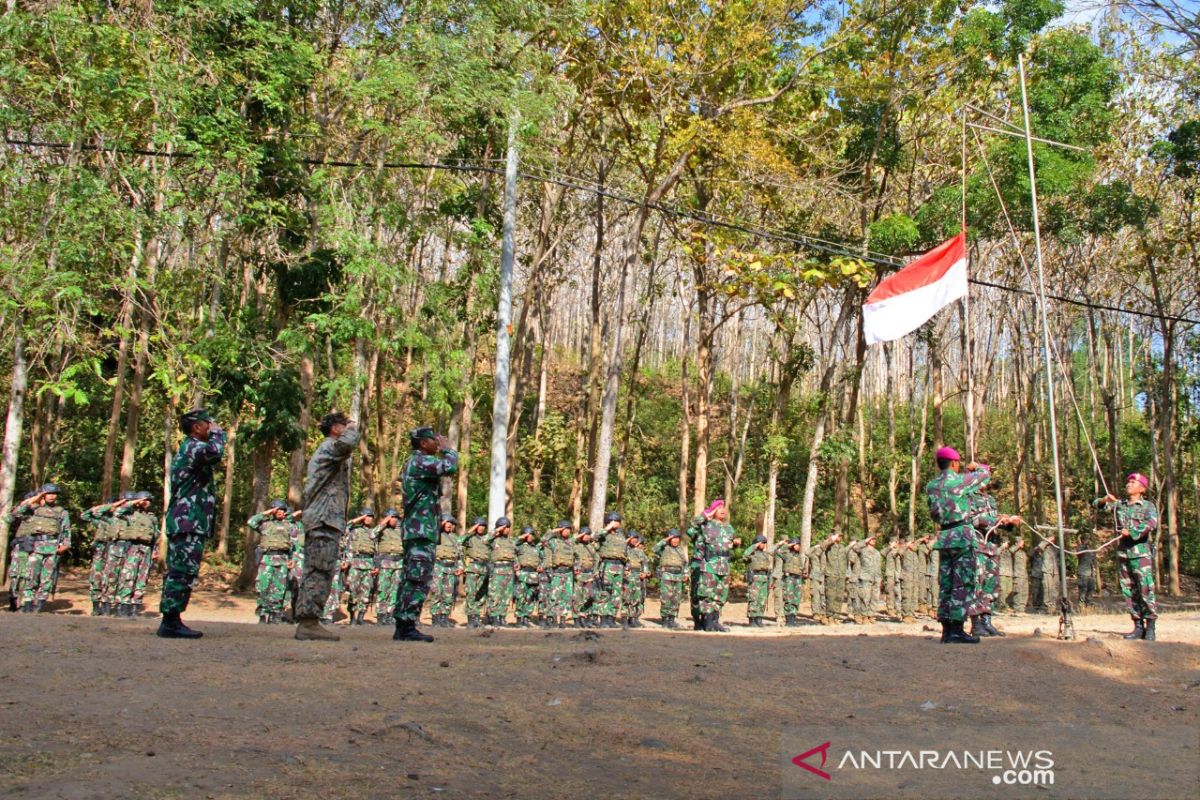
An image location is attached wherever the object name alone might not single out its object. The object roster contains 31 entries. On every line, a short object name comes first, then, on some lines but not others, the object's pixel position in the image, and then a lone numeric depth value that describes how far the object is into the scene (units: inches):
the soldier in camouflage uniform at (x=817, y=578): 784.9
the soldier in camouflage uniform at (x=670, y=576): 634.8
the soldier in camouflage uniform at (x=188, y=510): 284.5
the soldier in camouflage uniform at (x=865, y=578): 775.1
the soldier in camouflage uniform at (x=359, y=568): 575.8
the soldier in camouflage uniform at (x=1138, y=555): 404.2
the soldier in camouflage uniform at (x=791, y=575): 754.2
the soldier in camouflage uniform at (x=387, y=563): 561.6
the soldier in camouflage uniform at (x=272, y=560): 531.8
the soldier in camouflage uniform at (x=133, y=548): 545.6
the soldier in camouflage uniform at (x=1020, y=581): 839.1
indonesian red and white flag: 440.9
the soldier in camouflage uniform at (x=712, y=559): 549.0
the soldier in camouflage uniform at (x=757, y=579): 697.6
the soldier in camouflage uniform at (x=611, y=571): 624.7
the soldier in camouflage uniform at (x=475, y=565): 609.3
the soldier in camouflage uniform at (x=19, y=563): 538.3
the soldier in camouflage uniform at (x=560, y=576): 629.3
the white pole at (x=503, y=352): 599.8
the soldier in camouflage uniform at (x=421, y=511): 299.9
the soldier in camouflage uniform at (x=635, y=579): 642.8
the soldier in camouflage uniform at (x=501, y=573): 601.6
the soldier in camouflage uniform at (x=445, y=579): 596.1
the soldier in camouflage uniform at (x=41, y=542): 539.2
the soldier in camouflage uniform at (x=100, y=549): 543.2
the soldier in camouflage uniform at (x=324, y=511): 290.7
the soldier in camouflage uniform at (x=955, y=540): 349.4
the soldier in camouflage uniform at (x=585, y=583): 637.9
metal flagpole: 368.2
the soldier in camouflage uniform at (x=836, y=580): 774.5
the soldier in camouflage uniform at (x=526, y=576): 619.8
